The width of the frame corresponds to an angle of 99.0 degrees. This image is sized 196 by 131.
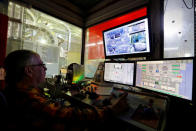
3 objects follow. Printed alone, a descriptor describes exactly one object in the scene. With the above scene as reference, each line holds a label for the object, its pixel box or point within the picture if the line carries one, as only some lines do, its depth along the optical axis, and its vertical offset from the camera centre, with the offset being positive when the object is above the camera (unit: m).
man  0.48 -0.26
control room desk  0.53 -0.35
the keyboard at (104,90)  1.03 -0.32
